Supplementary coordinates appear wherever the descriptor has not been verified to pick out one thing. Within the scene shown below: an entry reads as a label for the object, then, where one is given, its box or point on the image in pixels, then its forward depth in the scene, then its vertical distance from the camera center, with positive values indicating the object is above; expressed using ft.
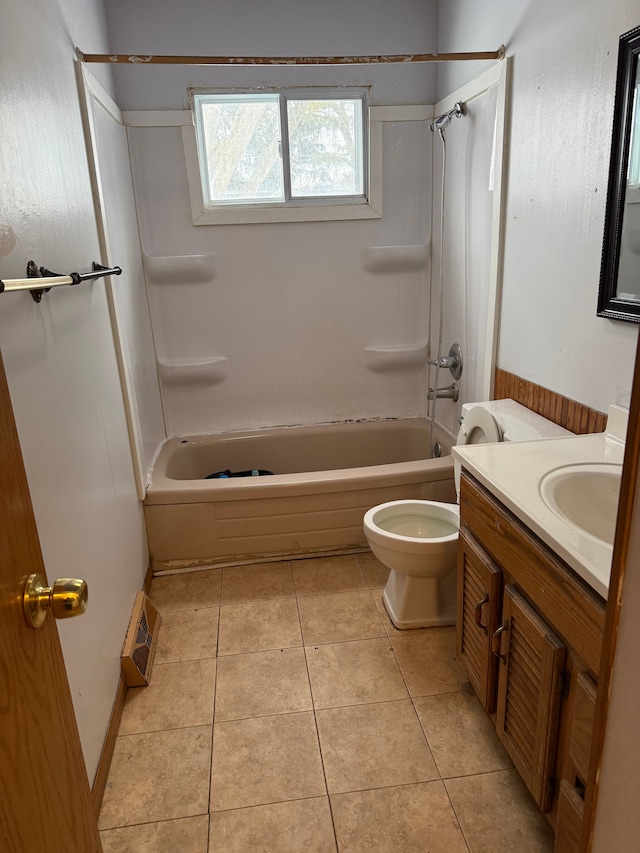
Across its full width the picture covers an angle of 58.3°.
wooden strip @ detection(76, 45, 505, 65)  6.83 +2.09
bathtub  8.50 -3.86
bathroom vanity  3.62 -2.59
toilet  6.59 -3.62
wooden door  2.06 -1.74
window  9.63 +1.44
